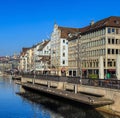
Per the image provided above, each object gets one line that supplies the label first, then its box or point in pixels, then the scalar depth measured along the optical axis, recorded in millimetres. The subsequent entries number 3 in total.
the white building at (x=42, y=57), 90972
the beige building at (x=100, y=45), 57921
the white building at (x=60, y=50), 78074
